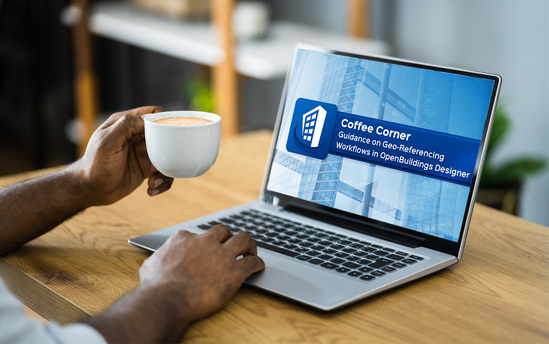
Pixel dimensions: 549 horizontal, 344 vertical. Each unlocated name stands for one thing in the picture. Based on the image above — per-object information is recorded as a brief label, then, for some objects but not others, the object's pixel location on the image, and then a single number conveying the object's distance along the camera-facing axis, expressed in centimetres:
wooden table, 68
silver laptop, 81
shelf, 230
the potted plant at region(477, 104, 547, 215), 204
